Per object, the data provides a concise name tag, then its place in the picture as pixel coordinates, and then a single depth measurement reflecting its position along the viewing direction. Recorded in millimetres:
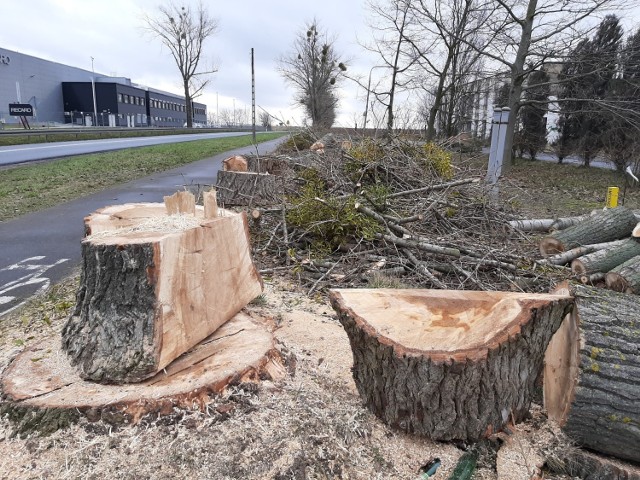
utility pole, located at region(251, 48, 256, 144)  17666
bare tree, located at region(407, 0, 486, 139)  14680
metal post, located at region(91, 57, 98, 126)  49400
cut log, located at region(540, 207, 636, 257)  5266
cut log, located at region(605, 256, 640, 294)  4117
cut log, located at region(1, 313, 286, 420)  1955
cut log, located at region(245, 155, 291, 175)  8078
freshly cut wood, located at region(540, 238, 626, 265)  4924
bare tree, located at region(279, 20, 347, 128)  28000
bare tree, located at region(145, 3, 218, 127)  39997
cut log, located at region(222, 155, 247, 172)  8945
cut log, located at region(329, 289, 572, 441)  1890
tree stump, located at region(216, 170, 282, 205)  5987
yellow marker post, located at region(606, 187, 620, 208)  6738
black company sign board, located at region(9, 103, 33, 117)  29700
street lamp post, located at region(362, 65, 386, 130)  7544
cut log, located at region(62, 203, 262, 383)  2135
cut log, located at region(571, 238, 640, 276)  4656
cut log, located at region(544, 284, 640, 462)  1922
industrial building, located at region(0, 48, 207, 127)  43062
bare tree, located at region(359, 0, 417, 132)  14992
